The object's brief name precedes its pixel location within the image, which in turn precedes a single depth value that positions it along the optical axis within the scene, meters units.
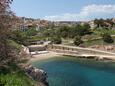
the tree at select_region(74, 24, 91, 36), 37.90
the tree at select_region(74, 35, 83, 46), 33.53
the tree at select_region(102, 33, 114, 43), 33.21
